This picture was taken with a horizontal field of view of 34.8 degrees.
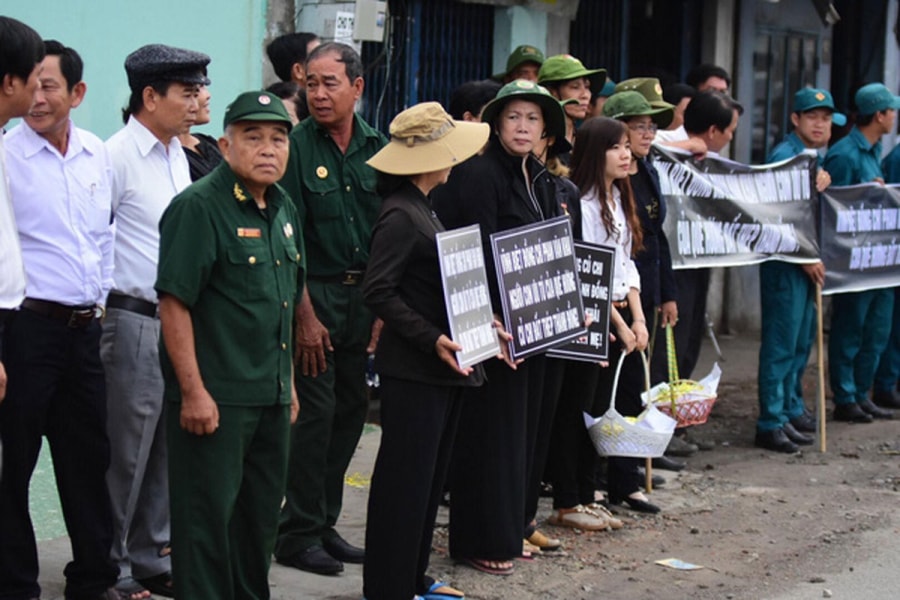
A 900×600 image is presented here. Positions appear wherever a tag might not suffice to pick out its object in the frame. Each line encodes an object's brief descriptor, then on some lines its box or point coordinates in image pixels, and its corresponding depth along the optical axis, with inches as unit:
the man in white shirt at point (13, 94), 173.3
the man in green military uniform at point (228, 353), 189.0
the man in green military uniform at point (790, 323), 373.7
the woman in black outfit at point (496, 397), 242.8
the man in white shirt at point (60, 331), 205.5
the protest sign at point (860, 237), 396.8
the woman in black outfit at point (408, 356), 213.6
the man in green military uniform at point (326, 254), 244.2
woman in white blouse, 282.5
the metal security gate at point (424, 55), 406.3
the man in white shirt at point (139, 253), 221.0
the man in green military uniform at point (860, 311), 412.2
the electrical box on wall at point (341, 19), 371.2
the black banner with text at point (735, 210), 357.7
